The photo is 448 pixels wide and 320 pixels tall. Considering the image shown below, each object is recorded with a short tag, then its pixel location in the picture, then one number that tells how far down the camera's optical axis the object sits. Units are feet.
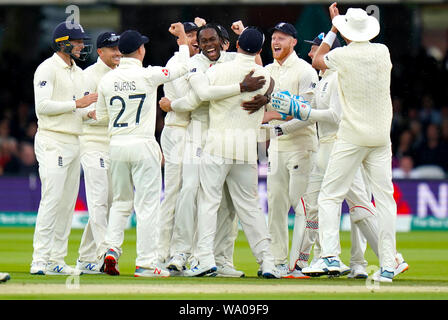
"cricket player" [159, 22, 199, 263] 63.31
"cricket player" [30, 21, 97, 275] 60.59
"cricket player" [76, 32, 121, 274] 64.39
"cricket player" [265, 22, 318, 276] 63.41
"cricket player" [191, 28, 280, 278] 59.31
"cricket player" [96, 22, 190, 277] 58.65
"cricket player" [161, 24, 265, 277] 61.16
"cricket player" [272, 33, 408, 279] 60.39
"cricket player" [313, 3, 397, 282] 56.59
